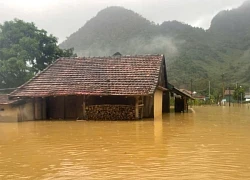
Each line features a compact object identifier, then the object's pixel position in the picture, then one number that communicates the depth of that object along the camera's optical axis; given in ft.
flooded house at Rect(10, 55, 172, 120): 61.00
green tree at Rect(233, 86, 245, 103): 172.43
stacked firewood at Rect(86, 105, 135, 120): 60.49
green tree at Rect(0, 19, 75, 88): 90.89
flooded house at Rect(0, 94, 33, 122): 59.98
